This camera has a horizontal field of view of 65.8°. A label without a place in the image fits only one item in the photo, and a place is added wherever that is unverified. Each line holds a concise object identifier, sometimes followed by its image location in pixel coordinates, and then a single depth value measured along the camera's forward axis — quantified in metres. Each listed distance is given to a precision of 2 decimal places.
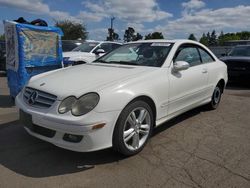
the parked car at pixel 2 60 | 8.76
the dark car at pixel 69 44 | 9.65
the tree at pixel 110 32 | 32.54
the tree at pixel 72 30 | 35.12
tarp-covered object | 4.09
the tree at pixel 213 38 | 68.39
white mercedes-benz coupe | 2.16
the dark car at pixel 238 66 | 6.39
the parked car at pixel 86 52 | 6.98
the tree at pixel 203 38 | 63.31
